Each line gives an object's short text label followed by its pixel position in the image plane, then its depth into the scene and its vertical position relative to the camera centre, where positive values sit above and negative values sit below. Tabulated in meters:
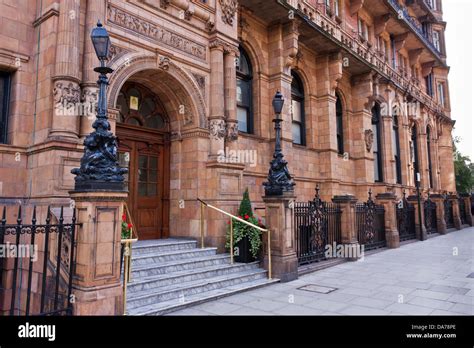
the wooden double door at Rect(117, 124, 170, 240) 9.29 +0.98
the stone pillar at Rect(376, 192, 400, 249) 14.65 -0.36
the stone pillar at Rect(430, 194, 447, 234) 20.28 -0.11
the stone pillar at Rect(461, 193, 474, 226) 25.59 +0.29
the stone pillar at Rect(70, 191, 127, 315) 5.19 -0.68
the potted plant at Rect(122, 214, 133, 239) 6.67 -0.36
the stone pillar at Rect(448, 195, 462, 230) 23.12 -0.13
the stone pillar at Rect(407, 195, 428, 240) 17.48 -0.68
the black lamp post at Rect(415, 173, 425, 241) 17.42 -0.51
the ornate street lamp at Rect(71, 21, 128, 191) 5.32 +0.91
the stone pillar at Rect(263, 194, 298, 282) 8.55 -0.65
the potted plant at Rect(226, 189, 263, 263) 8.83 -0.73
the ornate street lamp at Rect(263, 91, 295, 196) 8.90 +0.94
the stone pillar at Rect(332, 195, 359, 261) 11.74 -0.28
